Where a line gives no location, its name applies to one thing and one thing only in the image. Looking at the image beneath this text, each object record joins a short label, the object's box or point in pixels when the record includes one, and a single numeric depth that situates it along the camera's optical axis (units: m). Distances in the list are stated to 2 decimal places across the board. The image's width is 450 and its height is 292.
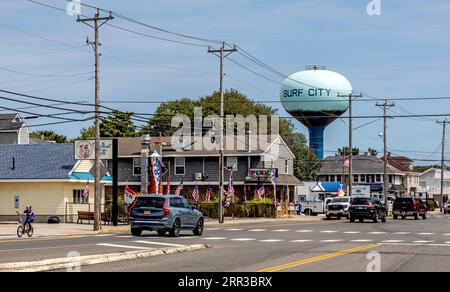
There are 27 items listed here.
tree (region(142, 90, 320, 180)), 104.25
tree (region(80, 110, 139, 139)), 99.86
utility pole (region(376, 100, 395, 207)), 78.19
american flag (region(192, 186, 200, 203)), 62.94
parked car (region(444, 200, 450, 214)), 97.75
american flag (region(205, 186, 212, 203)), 62.62
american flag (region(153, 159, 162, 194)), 50.09
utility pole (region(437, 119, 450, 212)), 102.94
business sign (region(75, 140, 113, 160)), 48.16
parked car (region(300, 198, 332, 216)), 74.75
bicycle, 35.59
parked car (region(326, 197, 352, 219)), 64.56
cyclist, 35.66
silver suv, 34.22
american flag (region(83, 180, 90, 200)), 51.16
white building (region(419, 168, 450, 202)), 156.66
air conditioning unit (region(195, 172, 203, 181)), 74.17
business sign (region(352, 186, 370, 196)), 87.03
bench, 48.72
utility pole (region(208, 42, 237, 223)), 52.97
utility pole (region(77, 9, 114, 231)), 41.38
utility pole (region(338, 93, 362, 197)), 69.79
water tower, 96.00
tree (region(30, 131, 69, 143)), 109.06
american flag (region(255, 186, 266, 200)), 66.14
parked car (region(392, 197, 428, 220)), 66.31
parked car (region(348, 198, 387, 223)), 55.56
